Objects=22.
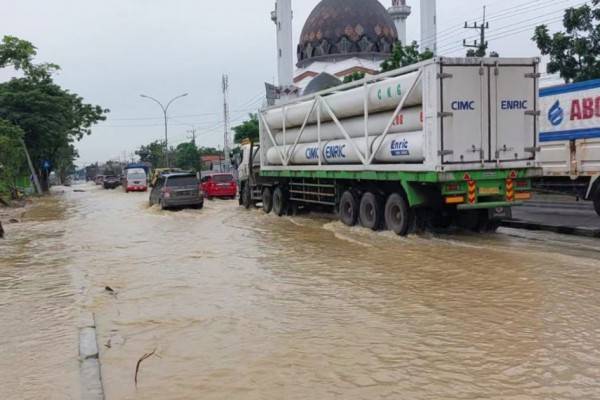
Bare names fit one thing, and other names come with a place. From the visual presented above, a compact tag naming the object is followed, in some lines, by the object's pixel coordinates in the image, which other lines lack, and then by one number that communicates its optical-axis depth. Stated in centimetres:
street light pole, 6206
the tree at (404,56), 3288
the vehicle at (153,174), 5863
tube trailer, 1195
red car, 3275
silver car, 2442
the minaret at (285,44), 6234
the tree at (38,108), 4147
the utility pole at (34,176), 4233
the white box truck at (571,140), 1473
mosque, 5644
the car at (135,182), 4894
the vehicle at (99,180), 8474
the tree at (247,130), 6008
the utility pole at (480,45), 3669
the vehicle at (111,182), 6391
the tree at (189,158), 8941
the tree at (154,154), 10331
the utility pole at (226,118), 6924
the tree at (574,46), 2247
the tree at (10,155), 3218
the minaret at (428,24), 6109
